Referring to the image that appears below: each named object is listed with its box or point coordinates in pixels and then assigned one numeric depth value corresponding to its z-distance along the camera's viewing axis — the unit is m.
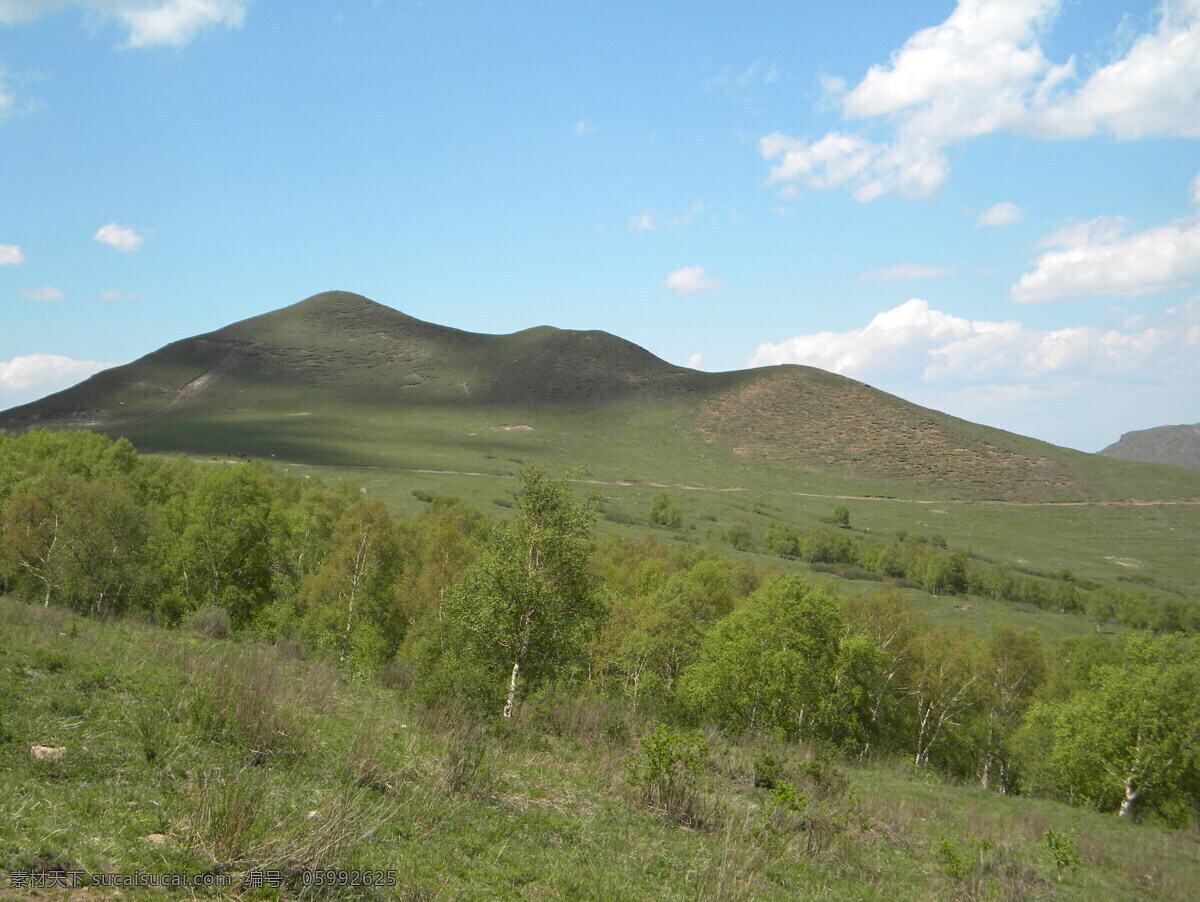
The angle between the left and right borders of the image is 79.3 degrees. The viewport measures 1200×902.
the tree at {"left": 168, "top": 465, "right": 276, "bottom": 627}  43.78
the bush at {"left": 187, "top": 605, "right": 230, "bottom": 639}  27.68
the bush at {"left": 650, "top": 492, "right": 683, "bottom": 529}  112.75
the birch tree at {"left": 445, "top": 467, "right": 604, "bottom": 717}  21.95
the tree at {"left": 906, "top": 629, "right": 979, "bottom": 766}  49.46
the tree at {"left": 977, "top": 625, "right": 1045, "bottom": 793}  51.81
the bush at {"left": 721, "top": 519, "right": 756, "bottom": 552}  106.88
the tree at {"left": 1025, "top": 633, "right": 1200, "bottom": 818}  33.50
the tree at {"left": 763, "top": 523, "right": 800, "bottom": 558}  107.38
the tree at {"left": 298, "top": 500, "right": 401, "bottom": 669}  41.69
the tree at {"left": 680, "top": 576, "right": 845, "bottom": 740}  36.94
